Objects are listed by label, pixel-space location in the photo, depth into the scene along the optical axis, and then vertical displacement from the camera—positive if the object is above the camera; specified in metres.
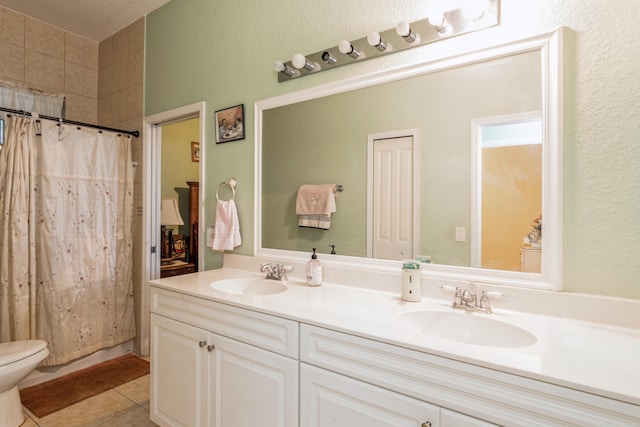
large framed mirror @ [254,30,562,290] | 1.24 +0.23
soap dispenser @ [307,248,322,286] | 1.67 -0.29
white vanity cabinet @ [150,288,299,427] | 1.24 -0.64
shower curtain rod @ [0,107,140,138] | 2.15 +0.64
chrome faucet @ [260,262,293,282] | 1.81 -0.31
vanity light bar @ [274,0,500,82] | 1.34 +0.78
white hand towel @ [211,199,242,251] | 2.05 -0.09
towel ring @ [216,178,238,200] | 2.13 +0.18
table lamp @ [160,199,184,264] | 3.41 -0.09
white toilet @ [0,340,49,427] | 1.74 -0.83
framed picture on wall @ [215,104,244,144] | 2.09 +0.57
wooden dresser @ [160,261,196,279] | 3.13 -0.53
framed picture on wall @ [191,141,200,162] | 3.79 +0.70
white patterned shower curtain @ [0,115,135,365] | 2.16 -0.18
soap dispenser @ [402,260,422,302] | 1.39 -0.28
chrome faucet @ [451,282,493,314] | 1.25 -0.32
